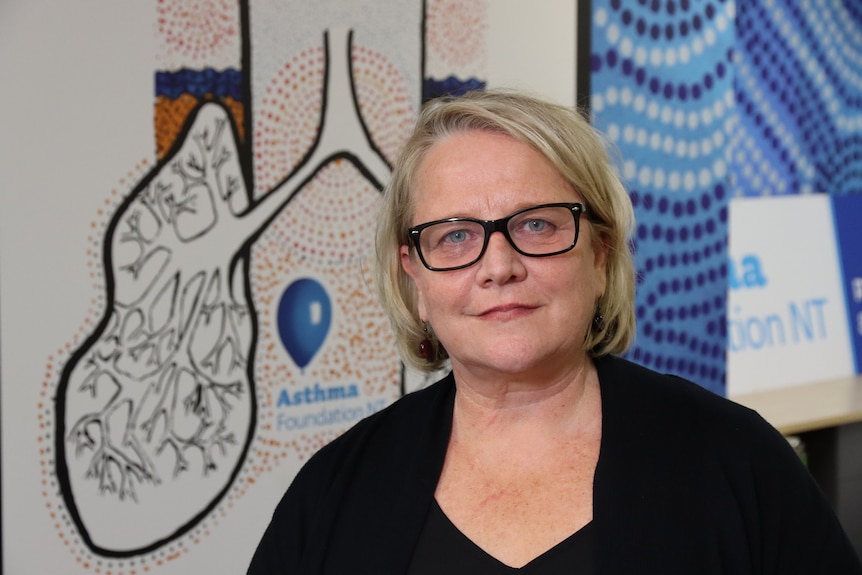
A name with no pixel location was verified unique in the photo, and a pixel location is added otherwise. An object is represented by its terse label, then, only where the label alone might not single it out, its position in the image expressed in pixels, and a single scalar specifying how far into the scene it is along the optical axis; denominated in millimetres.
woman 1312
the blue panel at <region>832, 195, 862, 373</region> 4219
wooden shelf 3299
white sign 3779
